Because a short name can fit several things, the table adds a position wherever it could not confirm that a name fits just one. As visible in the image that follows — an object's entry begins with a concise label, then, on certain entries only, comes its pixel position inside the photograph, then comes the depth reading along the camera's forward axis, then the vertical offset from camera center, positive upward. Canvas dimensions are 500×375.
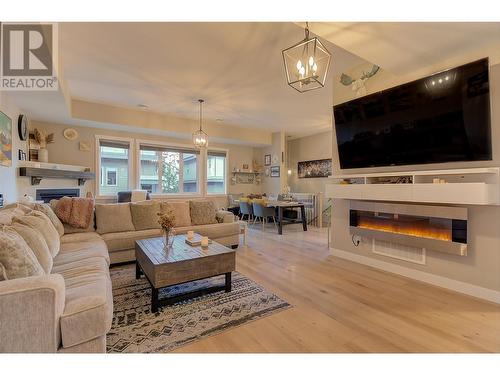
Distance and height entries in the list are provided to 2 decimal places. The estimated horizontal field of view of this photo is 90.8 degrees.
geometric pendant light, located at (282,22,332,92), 1.84 +0.93
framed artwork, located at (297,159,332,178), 6.84 +0.53
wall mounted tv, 2.31 +0.71
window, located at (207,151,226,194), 7.20 +0.43
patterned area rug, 1.71 -1.07
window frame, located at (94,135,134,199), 5.42 +0.54
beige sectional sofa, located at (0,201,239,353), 1.13 -0.65
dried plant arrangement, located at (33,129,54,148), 4.58 +0.92
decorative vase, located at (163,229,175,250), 2.61 -0.60
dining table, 5.34 -0.44
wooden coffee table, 2.12 -0.73
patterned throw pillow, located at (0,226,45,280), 1.27 -0.39
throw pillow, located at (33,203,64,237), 2.94 -0.34
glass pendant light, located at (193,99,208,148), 4.62 +0.90
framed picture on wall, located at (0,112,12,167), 3.00 +0.59
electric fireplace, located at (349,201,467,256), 2.51 -0.45
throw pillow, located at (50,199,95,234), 3.27 -0.56
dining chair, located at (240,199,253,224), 6.37 -0.56
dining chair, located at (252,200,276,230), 5.66 -0.55
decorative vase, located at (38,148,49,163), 4.49 +0.57
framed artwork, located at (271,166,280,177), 7.36 +0.46
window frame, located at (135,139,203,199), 5.94 +0.57
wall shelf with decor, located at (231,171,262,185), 7.63 +0.27
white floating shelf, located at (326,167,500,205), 2.26 +0.00
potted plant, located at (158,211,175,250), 2.59 -0.40
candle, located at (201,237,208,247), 2.63 -0.60
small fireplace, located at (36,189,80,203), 4.54 -0.14
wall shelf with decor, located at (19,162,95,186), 3.90 +0.26
